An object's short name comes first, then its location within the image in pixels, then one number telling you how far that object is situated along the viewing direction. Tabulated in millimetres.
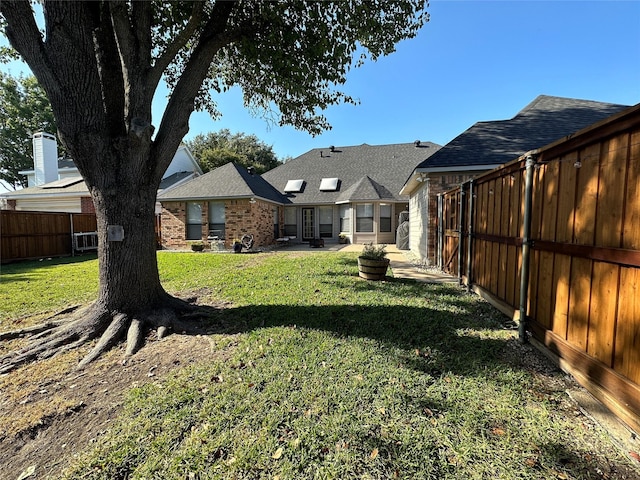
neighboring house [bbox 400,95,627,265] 8109
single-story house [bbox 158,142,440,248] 14188
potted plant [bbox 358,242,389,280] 6793
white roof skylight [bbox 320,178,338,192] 18672
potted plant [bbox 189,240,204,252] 13812
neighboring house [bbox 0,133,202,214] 16938
